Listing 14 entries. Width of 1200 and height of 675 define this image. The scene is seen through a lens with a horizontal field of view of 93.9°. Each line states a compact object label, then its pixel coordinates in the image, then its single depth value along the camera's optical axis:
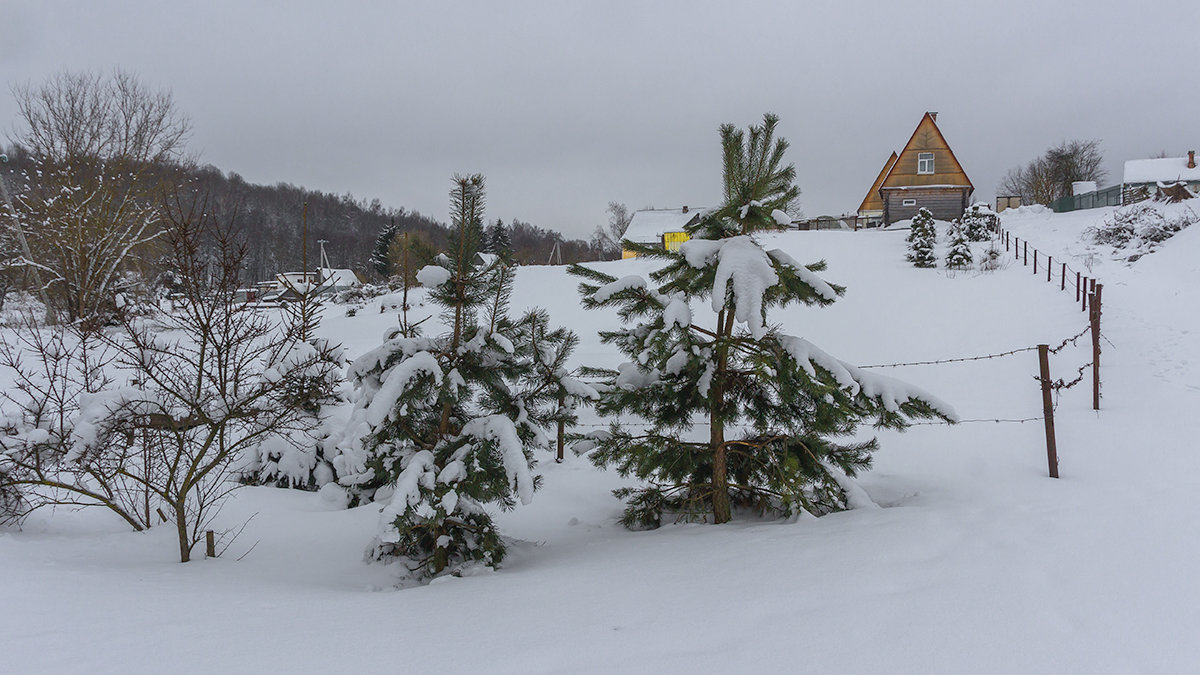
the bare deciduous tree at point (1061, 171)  45.50
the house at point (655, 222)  43.31
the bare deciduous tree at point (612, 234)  72.78
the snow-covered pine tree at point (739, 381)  4.15
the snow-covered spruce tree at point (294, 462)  7.86
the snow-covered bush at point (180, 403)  4.62
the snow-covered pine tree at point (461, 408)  3.92
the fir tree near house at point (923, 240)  20.75
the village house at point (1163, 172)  37.22
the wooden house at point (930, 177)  29.86
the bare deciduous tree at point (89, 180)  16.58
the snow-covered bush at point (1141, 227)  17.75
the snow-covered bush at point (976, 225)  22.36
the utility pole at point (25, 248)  16.18
